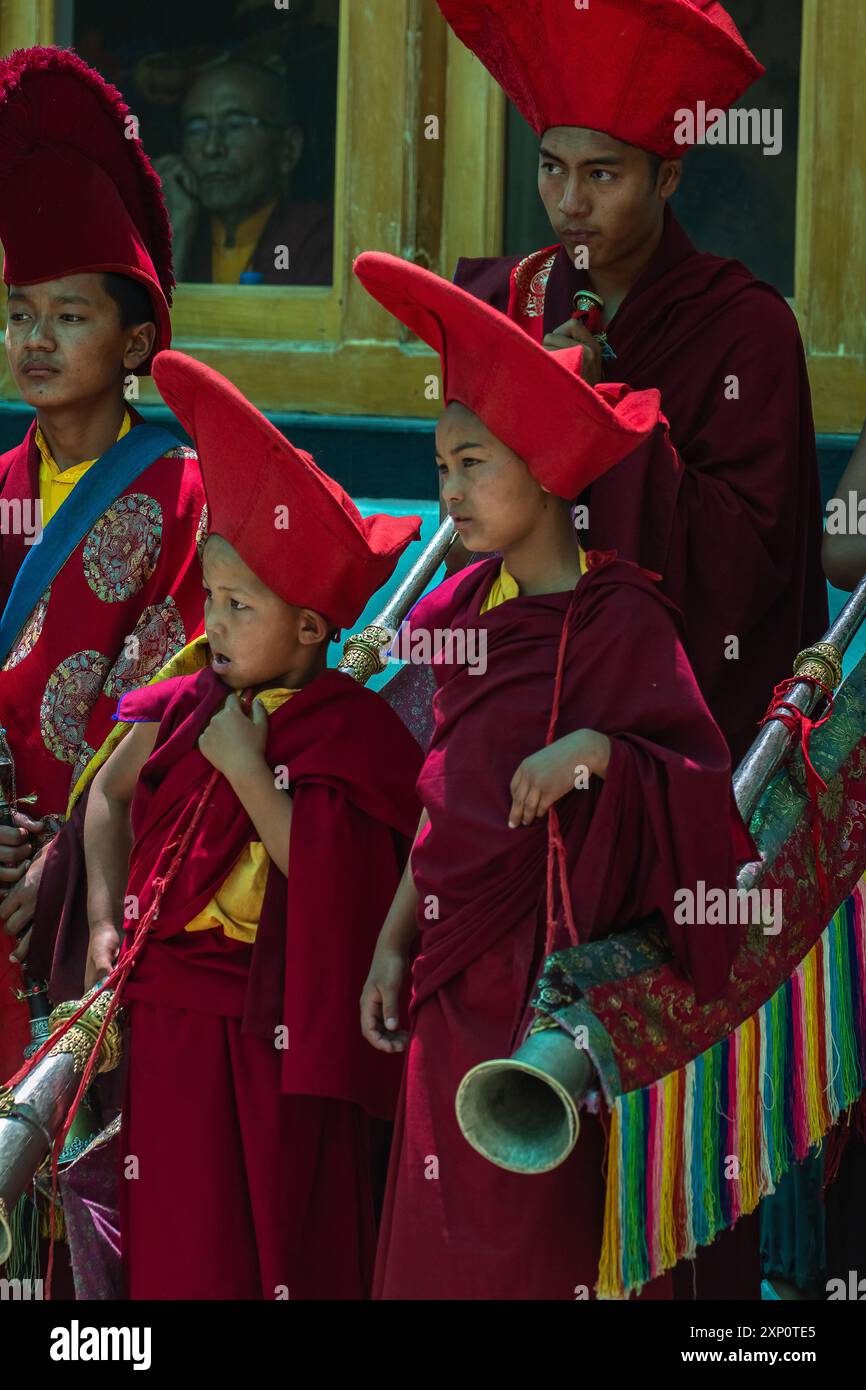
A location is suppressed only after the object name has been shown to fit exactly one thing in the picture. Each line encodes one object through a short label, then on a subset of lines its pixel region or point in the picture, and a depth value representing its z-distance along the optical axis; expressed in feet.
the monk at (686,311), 25.68
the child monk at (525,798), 21.12
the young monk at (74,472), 28.04
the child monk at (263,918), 23.63
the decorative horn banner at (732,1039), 20.35
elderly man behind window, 41.65
